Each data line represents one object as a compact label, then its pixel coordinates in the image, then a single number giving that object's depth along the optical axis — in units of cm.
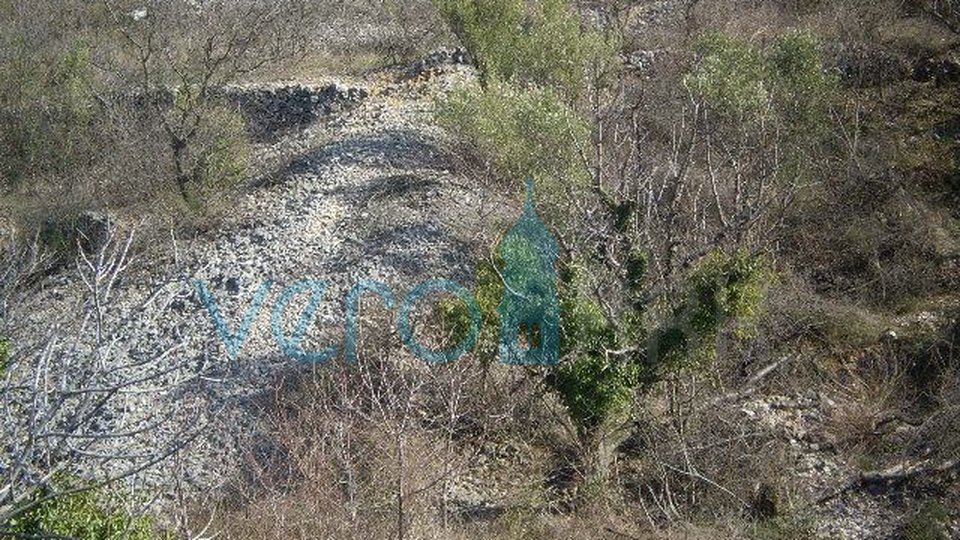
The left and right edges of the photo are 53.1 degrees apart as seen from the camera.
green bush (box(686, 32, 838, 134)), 1491
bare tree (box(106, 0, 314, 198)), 1642
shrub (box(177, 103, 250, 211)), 1627
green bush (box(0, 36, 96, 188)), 1902
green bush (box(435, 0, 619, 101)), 1617
